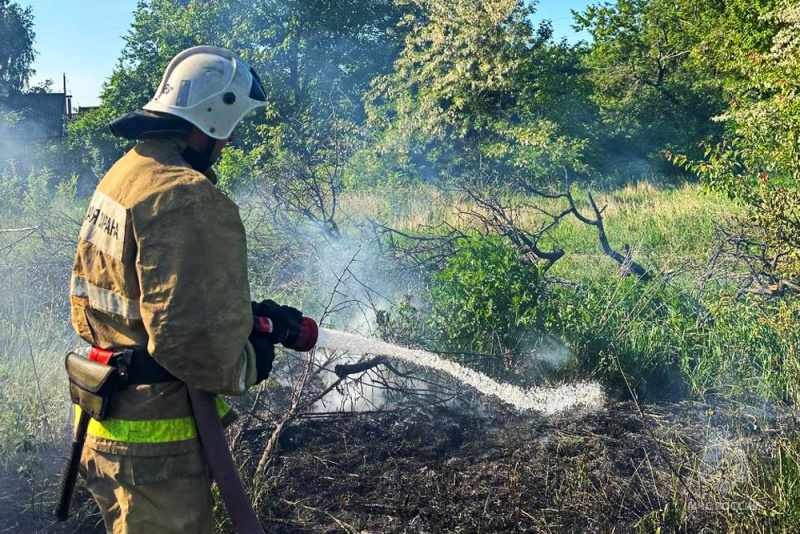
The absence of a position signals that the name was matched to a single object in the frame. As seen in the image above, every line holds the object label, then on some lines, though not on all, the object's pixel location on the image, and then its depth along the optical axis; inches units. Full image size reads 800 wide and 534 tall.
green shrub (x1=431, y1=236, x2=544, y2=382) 205.9
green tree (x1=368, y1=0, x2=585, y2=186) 625.3
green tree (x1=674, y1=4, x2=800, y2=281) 189.9
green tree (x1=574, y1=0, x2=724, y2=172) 768.9
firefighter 80.4
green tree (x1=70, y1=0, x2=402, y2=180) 852.0
